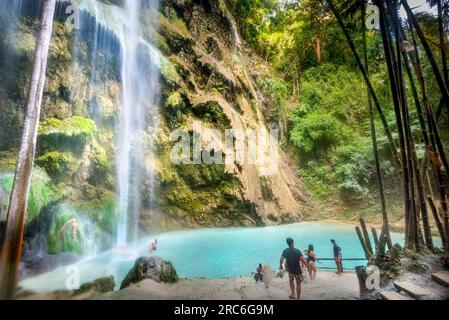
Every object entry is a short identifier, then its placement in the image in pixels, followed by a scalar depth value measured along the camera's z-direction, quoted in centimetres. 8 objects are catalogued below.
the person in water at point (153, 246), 957
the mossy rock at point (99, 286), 525
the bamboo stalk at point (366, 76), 591
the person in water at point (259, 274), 611
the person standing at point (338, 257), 660
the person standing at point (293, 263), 472
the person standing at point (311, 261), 616
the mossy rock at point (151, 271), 580
